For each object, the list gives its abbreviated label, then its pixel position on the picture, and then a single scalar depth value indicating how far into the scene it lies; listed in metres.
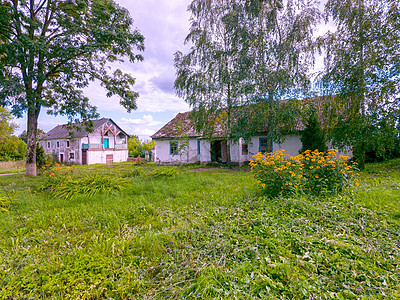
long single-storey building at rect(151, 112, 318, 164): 13.89
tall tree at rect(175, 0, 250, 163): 11.07
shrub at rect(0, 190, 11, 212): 4.79
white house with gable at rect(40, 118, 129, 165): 23.97
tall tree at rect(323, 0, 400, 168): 8.48
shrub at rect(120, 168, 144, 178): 9.16
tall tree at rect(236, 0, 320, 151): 10.10
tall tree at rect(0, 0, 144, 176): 7.68
